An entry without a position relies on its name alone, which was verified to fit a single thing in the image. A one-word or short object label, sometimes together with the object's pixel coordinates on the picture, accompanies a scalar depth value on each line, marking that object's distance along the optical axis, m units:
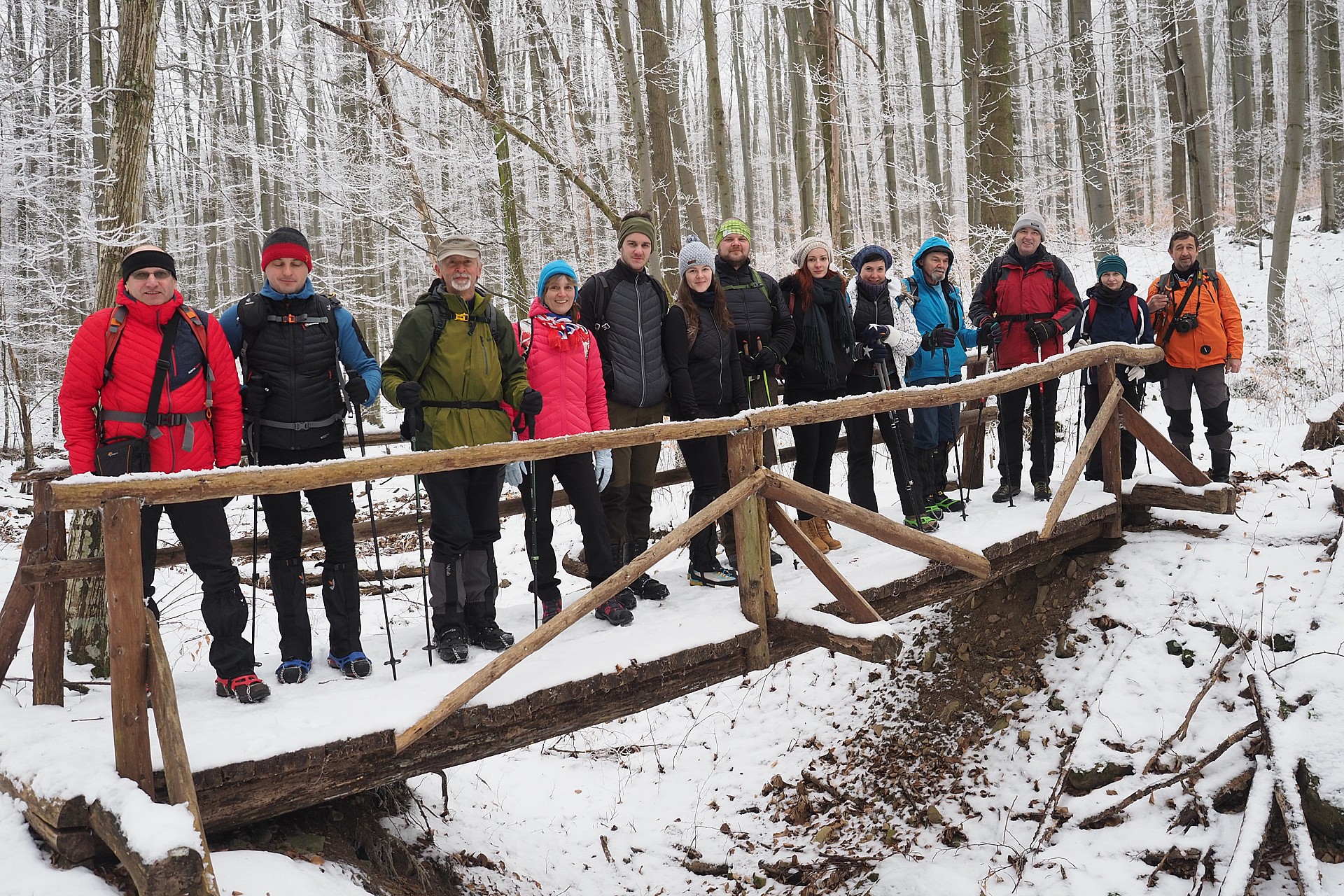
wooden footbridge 2.83
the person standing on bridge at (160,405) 3.54
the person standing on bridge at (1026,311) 6.23
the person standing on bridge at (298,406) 3.87
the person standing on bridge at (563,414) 4.52
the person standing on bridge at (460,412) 4.03
